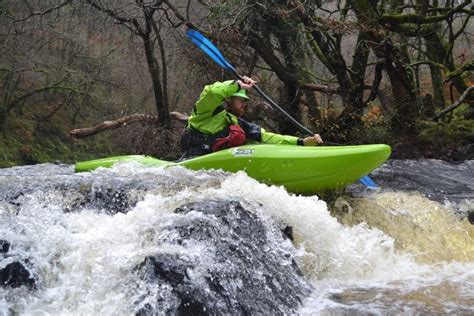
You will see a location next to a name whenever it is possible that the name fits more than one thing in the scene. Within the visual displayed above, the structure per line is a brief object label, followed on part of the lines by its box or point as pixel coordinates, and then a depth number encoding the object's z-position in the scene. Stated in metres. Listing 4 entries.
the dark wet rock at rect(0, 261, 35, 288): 5.89
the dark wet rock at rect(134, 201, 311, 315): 5.77
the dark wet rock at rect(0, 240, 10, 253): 6.30
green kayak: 9.95
